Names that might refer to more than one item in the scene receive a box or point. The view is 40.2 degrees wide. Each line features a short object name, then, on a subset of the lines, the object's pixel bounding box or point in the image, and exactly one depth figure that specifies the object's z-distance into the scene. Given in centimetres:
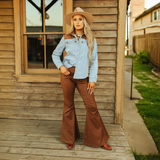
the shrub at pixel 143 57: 1510
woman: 283
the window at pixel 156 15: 1942
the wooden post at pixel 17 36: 402
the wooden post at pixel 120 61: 384
